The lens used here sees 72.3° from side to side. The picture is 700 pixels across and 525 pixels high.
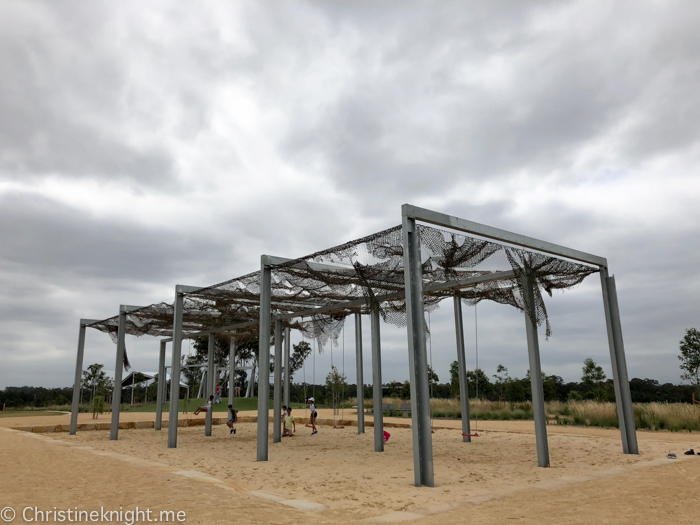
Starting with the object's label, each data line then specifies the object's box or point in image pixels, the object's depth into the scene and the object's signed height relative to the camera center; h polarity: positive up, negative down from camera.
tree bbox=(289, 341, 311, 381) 42.56 +2.07
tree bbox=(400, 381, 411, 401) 37.42 -1.37
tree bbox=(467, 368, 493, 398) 33.53 -0.87
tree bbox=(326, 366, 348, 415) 28.91 -0.42
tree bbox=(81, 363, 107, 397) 46.42 +0.40
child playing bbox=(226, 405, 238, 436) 16.48 -1.40
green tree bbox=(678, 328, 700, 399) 22.34 +0.69
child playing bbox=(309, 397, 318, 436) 17.18 -1.29
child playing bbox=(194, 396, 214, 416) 16.15 -0.85
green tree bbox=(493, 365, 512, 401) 29.96 -0.27
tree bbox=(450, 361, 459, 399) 31.92 -0.61
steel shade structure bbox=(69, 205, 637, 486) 7.30 +1.83
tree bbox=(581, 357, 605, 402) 31.69 -0.34
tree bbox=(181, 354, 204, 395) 46.28 +0.60
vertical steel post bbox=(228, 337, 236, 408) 19.26 +0.46
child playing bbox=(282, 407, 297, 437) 15.81 -1.60
